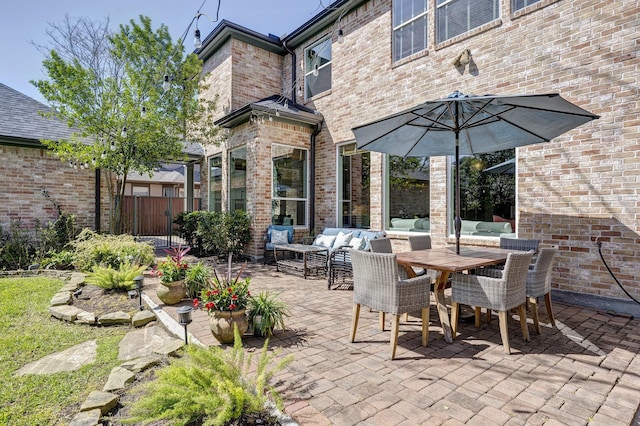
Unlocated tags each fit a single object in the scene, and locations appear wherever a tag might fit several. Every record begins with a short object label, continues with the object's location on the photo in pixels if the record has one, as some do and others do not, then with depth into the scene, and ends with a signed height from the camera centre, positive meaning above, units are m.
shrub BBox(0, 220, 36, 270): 7.33 -0.73
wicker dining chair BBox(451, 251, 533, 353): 3.27 -0.77
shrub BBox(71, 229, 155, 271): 6.67 -0.79
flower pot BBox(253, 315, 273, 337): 3.60 -1.20
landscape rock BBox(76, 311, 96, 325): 4.28 -1.34
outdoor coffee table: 6.69 -1.00
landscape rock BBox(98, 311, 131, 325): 4.27 -1.34
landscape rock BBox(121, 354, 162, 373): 2.97 -1.36
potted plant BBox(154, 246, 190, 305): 4.73 -0.92
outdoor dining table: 3.53 -0.52
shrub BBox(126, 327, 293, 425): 2.01 -1.12
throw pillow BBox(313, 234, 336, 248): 7.43 -0.57
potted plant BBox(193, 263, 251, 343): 3.40 -0.98
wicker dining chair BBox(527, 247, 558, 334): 3.73 -0.72
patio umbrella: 3.54 +1.20
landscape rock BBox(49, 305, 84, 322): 4.33 -1.29
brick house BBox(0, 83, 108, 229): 8.41 +1.07
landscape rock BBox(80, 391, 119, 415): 2.36 -1.36
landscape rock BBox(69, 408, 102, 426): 2.18 -1.36
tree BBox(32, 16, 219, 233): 7.69 +2.99
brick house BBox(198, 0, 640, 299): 4.60 +2.15
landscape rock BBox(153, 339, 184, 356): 3.21 -1.32
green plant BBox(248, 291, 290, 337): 3.59 -1.10
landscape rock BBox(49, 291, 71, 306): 4.77 -1.23
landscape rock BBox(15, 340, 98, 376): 3.06 -1.43
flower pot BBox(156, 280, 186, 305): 4.71 -1.09
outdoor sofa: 6.11 -0.62
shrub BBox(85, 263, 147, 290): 5.52 -1.07
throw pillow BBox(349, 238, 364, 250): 6.59 -0.55
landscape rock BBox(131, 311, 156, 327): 4.23 -1.33
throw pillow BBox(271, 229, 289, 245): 8.06 -0.52
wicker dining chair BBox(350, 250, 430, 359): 3.21 -0.75
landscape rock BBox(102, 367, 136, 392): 2.65 -1.36
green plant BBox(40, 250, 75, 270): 7.26 -1.00
